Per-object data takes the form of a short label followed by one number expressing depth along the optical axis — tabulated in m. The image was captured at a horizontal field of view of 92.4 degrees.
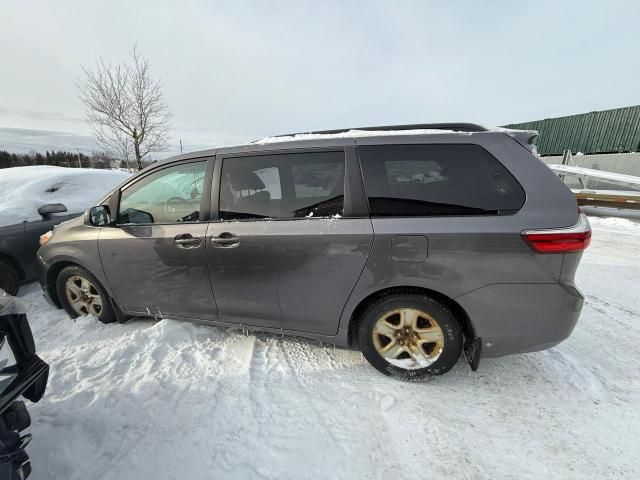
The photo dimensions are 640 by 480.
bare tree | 12.76
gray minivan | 2.04
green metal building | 12.91
